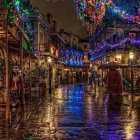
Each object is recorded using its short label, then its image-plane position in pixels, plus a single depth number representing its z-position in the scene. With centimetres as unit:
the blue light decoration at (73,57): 5239
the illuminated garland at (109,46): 2322
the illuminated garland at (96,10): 1091
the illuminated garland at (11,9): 859
